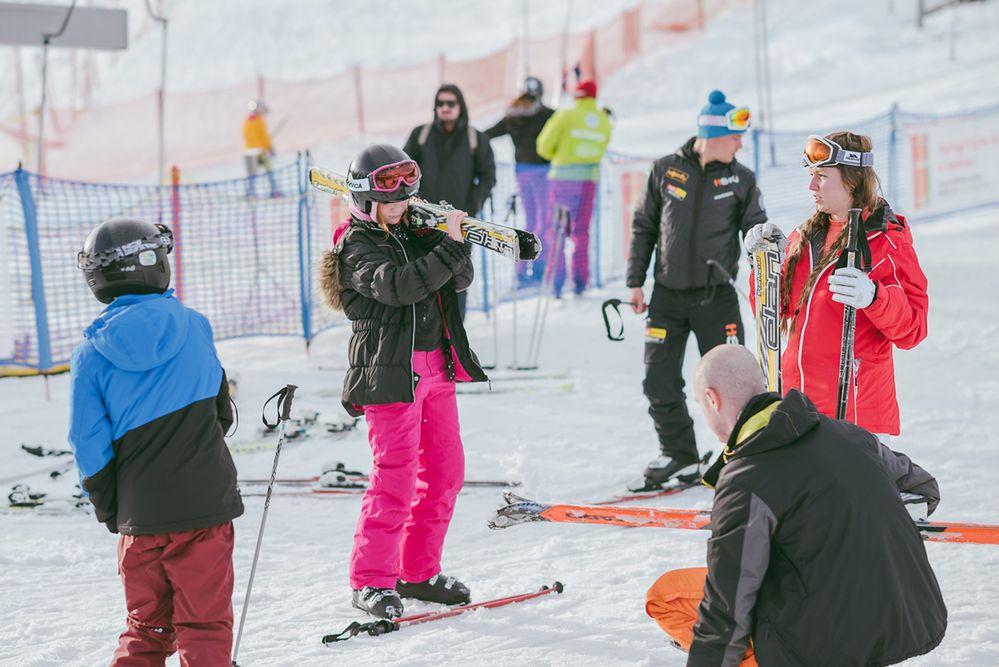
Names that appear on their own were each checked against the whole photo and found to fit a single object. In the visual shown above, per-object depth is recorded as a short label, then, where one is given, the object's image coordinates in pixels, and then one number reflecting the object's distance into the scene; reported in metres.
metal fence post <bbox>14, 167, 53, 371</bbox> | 16.83
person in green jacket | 21.53
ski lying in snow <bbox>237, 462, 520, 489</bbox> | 12.09
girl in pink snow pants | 8.30
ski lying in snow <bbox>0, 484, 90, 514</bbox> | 11.39
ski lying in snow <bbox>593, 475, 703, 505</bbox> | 11.73
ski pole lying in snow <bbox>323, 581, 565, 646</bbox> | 8.12
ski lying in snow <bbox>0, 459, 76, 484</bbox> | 12.80
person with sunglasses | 17.61
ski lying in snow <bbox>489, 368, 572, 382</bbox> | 17.17
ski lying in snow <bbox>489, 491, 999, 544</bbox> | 6.84
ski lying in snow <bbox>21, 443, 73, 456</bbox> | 12.50
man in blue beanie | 11.51
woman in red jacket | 7.43
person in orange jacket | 35.06
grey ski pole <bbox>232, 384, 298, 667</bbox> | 7.48
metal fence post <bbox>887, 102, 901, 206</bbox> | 26.66
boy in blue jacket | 6.27
